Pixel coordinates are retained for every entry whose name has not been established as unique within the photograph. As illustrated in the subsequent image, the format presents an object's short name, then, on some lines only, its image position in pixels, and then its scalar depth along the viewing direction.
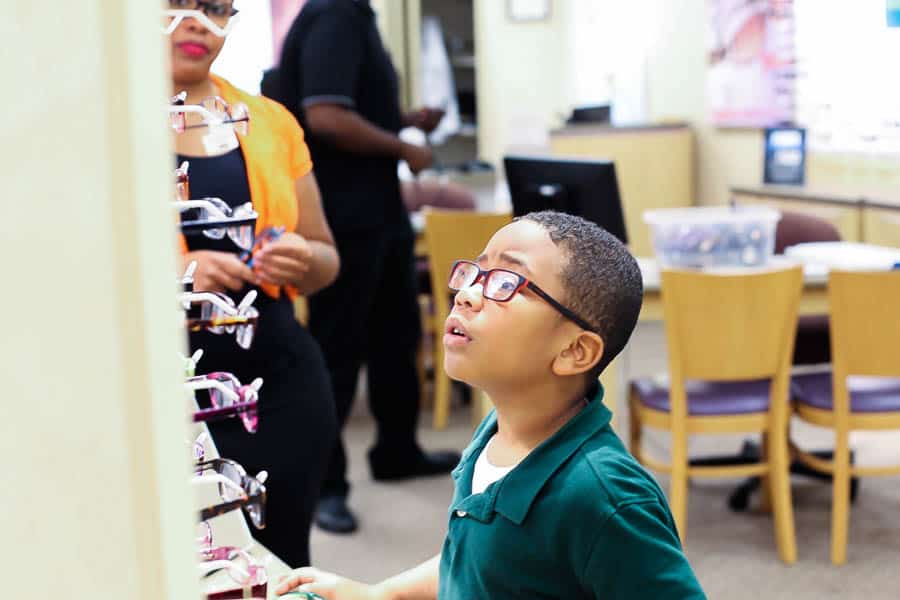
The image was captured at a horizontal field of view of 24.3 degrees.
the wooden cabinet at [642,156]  10.00
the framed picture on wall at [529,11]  12.86
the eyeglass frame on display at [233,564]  2.55
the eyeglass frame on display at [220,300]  2.72
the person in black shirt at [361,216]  5.86
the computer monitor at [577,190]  6.02
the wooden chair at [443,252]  6.88
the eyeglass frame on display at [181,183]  2.72
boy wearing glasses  2.85
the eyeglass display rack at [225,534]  2.69
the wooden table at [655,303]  6.15
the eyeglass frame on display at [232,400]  2.62
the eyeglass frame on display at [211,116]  2.63
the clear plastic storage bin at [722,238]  6.32
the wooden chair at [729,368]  5.94
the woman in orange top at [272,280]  3.82
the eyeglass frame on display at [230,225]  2.97
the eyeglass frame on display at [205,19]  2.88
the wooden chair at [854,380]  5.91
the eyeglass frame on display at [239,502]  2.39
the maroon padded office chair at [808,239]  6.73
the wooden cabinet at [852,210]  7.83
